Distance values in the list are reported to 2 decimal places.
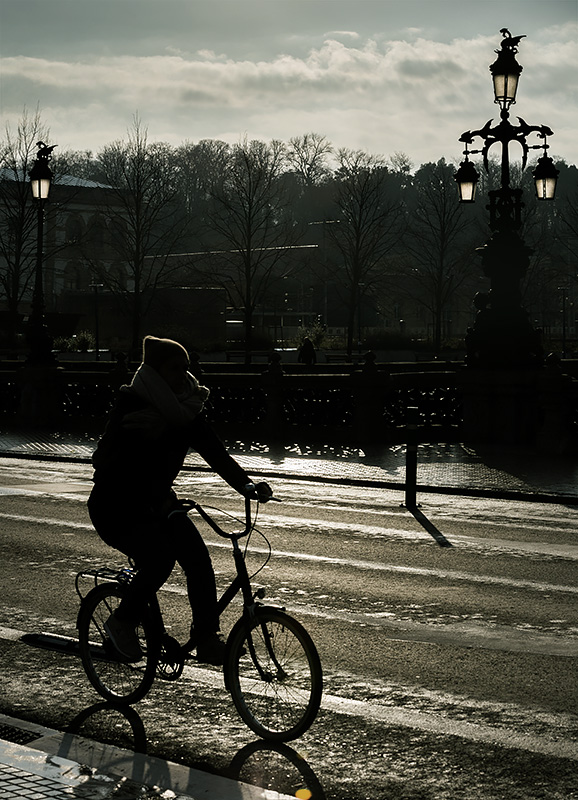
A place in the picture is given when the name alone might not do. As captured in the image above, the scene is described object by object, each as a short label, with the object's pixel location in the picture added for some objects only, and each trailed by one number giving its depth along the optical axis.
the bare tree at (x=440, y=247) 55.83
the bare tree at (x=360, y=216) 55.97
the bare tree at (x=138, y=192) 50.44
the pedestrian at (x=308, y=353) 40.06
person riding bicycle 5.39
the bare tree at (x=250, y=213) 50.03
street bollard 14.25
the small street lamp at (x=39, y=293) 26.61
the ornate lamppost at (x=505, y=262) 21.72
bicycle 5.15
